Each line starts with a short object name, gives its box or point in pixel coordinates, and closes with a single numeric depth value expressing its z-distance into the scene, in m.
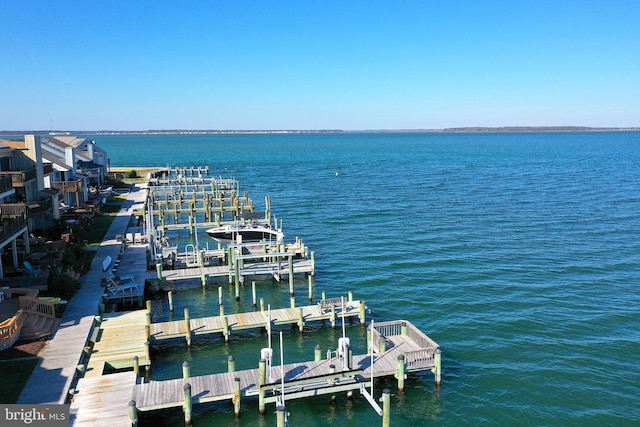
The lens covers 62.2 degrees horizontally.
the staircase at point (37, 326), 24.56
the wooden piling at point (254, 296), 33.11
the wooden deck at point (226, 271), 36.25
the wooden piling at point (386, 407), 19.30
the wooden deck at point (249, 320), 27.16
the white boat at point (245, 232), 46.22
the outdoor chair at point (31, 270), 31.08
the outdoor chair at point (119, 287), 31.37
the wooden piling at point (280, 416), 18.70
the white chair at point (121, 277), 33.00
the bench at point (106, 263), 33.84
